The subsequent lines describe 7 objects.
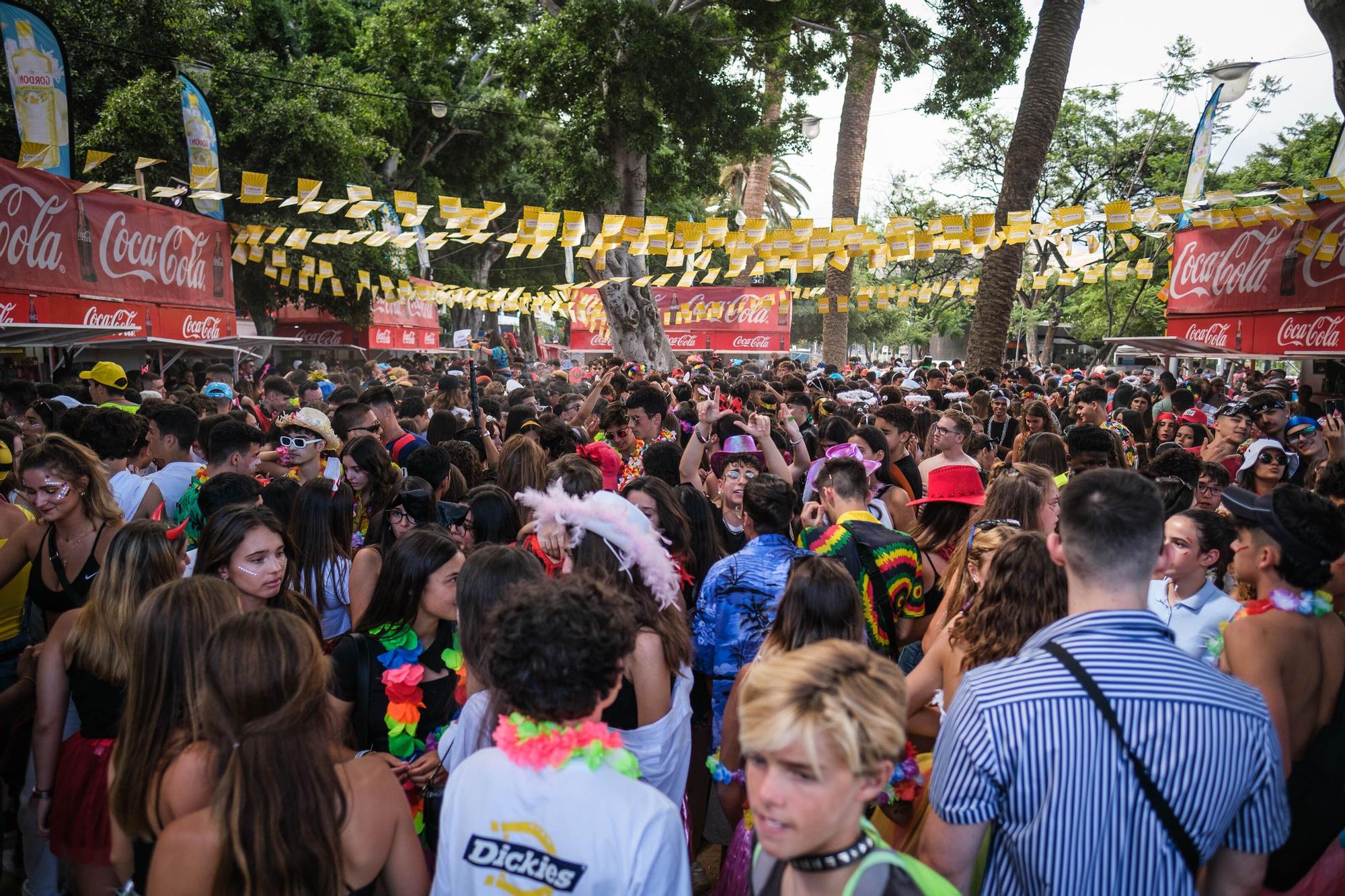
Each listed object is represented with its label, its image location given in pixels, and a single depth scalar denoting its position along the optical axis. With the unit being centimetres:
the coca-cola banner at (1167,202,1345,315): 1269
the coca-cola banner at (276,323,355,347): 2833
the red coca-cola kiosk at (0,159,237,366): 1141
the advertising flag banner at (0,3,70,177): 1130
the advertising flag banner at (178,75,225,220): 1466
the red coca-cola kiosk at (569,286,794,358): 3100
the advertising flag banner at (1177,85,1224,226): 1390
